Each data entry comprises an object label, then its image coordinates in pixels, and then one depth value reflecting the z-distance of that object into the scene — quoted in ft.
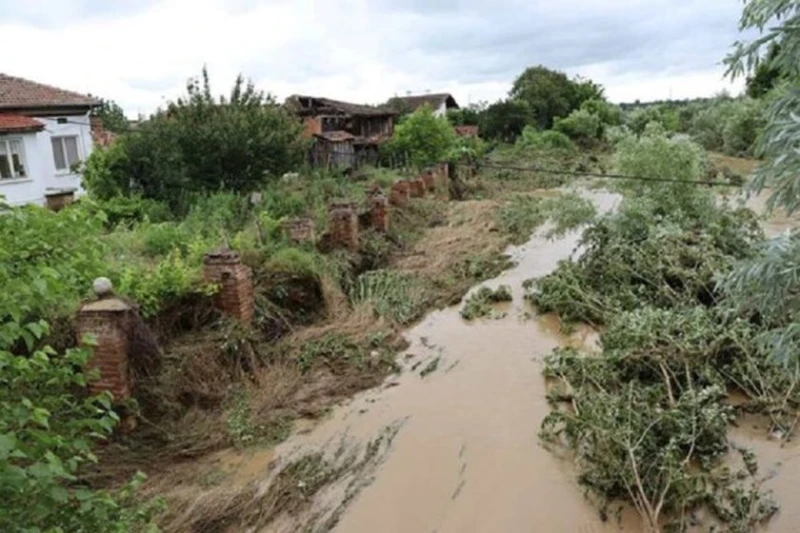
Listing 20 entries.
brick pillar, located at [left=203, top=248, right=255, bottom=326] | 23.84
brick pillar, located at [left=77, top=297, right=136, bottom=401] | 18.49
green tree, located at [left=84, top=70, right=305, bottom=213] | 47.26
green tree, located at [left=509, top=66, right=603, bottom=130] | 150.82
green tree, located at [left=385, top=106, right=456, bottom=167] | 84.02
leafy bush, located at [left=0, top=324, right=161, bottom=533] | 6.37
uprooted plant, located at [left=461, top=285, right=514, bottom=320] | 32.48
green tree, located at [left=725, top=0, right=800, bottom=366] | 9.61
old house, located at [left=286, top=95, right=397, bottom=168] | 85.30
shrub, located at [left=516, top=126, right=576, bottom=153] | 120.47
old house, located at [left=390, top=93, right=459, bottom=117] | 152.87
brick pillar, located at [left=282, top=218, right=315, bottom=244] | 32.60
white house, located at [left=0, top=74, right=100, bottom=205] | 56.75
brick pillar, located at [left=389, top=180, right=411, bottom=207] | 53.78
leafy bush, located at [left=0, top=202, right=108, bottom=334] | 7.16
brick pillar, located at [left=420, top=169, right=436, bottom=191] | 64.49
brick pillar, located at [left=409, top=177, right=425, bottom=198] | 59.98
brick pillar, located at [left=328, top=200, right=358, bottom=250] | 36.40
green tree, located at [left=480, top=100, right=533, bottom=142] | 140.05
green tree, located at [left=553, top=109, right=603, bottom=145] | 136.36
